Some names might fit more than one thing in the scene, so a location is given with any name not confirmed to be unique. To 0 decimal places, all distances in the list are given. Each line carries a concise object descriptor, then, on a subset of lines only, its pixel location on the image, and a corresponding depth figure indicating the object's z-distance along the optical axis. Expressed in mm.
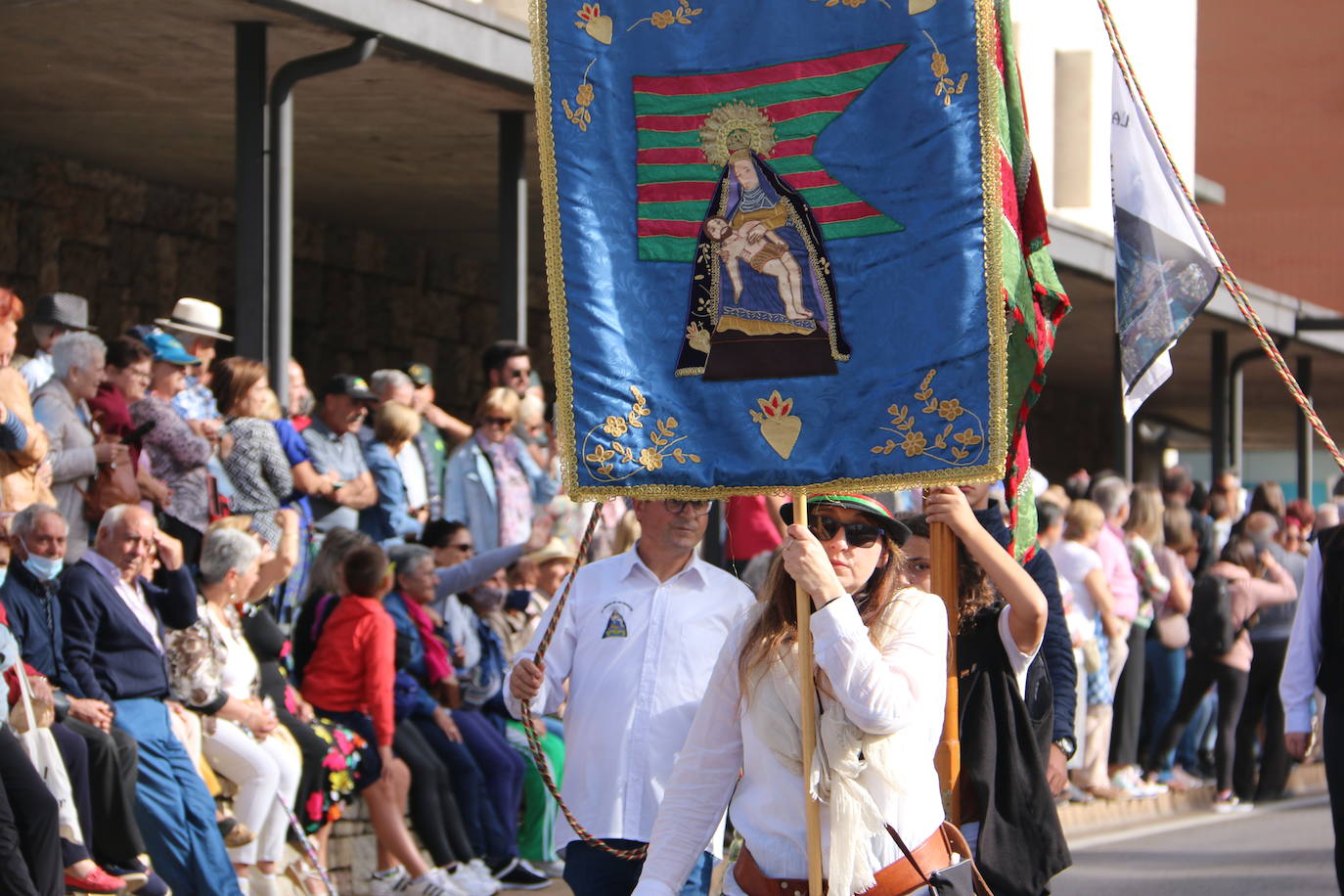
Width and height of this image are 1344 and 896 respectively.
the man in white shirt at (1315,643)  14875
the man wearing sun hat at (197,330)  21625
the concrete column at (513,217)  27109
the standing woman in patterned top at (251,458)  20125
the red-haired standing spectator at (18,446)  17453
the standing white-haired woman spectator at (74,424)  18469
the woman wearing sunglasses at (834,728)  9039
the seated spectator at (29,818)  14812
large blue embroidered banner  10047
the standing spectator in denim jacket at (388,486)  22797
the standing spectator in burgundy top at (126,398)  19062
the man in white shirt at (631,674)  12078
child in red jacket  19531
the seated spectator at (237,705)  17719
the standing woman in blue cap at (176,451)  19141
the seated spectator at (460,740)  20656
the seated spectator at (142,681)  16531
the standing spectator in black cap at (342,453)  21750
